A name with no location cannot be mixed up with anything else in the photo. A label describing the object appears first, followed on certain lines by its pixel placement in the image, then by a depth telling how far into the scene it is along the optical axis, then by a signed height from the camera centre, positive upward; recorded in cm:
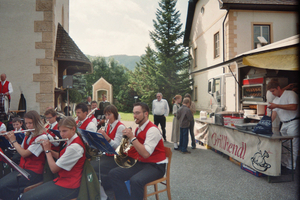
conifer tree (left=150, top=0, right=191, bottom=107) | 2388 +519
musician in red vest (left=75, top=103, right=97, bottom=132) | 434 -37
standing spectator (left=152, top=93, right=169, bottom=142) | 882 -44
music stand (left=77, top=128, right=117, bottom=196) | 272 -53
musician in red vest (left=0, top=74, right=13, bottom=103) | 793 +43
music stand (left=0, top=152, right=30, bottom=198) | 254 -75
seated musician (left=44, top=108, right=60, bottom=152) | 434 -35
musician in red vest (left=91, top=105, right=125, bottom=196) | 367 -67
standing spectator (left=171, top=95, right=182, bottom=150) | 768 -93
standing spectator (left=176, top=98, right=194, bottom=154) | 691 -65
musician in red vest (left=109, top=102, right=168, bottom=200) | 297 -92
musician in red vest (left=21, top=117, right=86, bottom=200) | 261 -88
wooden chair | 317 -115
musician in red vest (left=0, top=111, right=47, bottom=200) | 304 -86
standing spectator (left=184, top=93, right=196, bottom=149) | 755 -96
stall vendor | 477 -27
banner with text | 436 -110
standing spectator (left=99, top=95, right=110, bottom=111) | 1052 -26
